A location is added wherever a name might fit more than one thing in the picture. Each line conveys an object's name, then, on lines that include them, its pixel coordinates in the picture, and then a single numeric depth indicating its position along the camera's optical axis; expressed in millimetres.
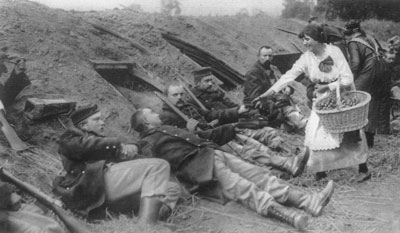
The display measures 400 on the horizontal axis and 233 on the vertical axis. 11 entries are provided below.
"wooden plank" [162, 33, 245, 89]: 7184
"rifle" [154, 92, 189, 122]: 4184
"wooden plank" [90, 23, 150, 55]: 6383
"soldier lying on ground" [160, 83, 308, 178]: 4203
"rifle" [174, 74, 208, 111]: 5090
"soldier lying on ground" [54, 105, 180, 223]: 3168
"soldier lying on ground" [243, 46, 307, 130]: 5691
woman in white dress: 4242
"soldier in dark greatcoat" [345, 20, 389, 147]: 5391
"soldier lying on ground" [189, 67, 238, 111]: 5344
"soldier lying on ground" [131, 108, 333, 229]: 3537
